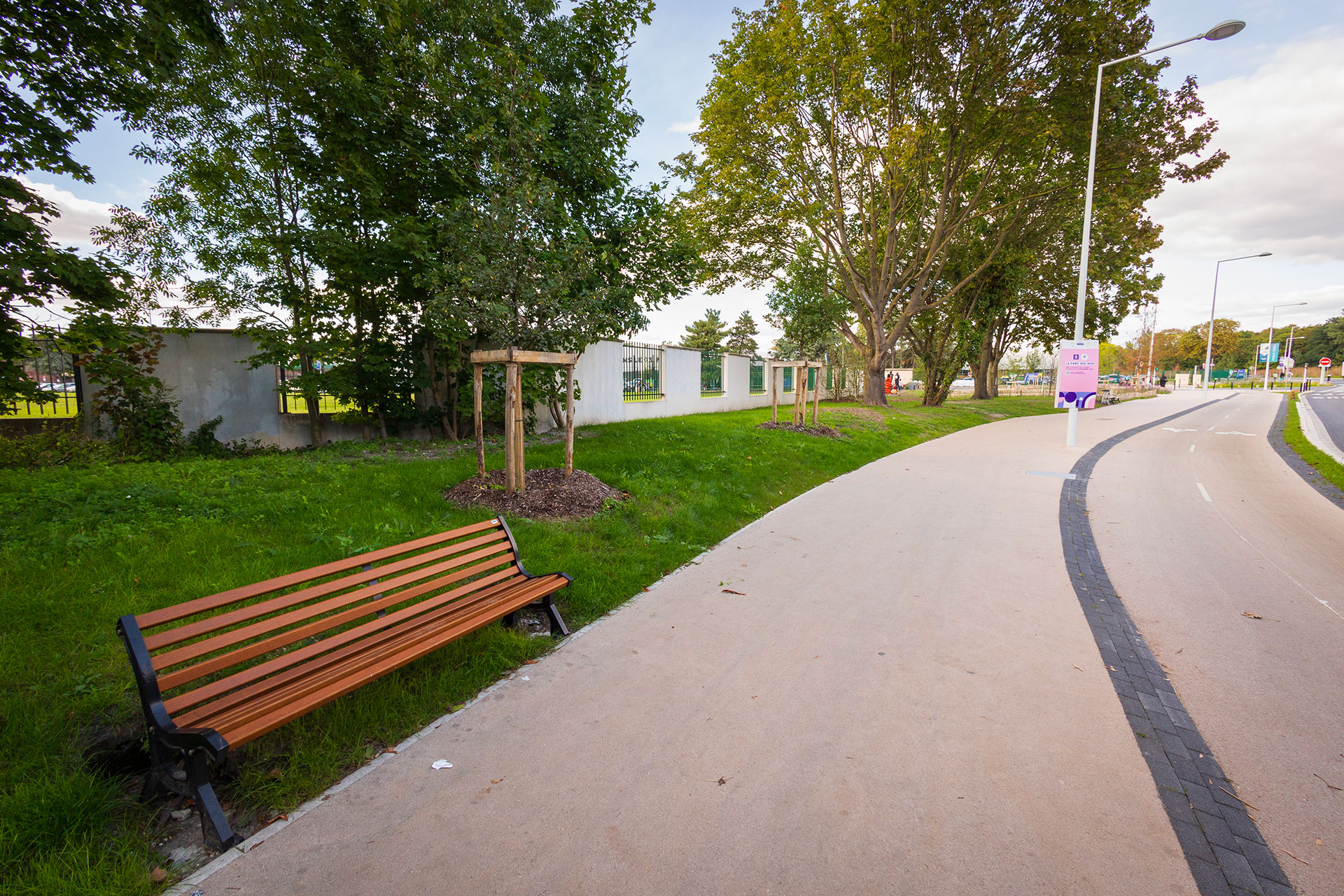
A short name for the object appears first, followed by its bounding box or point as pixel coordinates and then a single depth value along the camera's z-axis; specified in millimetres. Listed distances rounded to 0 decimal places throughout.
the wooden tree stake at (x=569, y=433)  6781
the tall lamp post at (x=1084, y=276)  13297
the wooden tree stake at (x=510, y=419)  6206
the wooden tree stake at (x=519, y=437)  6266
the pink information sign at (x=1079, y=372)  14180
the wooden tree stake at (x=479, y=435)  6637
